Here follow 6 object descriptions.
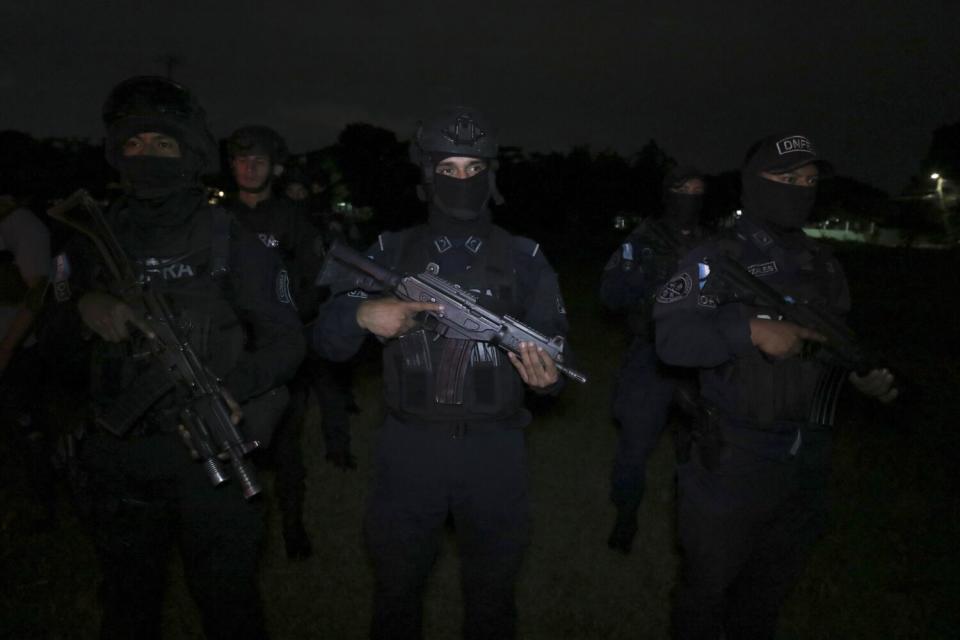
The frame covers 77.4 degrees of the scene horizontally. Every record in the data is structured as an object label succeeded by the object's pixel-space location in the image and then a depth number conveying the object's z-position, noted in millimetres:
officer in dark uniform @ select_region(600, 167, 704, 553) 4031
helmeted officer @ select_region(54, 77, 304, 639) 2346
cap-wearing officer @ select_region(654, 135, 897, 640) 2609
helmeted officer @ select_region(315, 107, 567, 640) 2525
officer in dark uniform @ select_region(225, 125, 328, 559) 3941
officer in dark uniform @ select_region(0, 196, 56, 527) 3475
